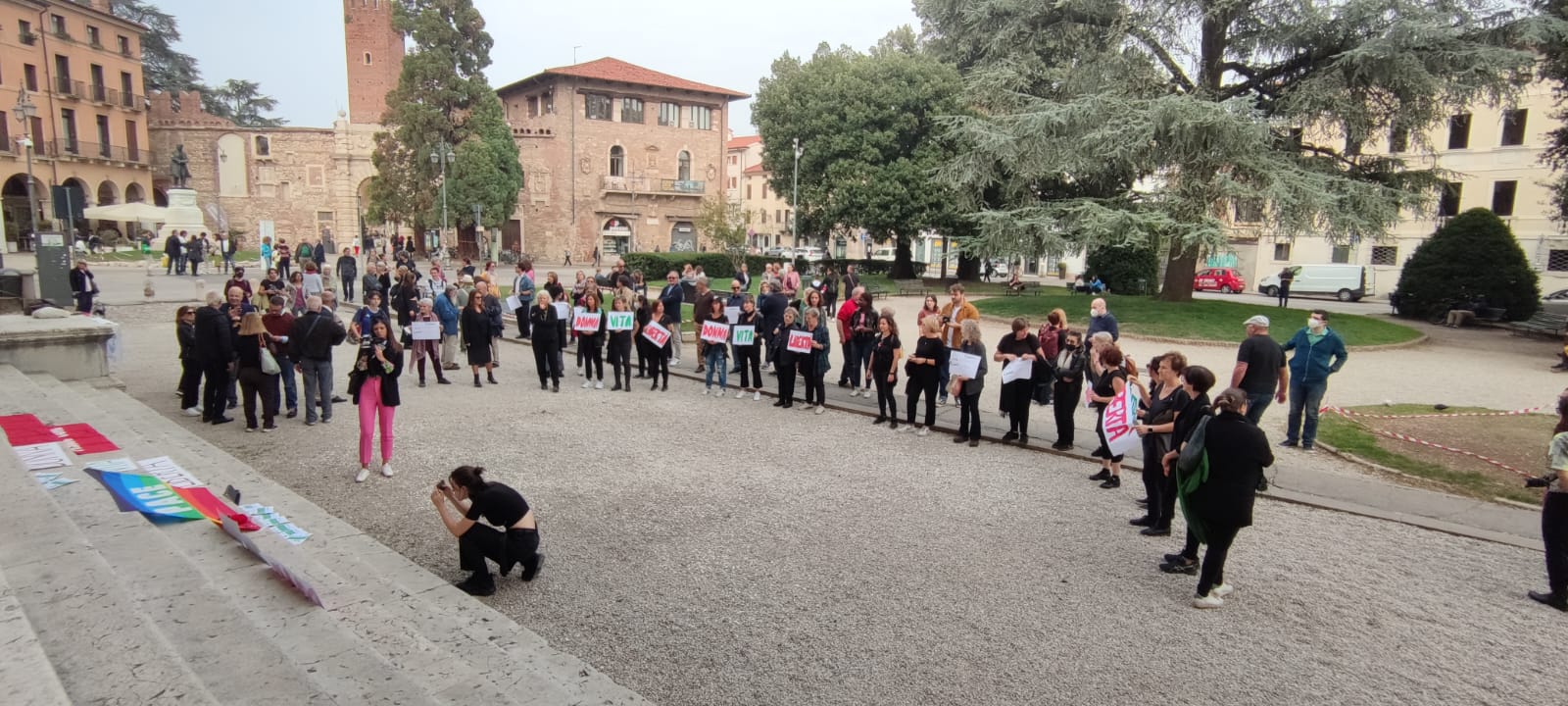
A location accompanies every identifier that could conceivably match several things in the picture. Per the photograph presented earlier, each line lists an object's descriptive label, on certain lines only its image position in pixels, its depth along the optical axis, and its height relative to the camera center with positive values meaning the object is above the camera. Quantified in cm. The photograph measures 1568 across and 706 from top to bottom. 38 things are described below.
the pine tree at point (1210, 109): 2198 +445
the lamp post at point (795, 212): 3948 +208
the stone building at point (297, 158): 5528 +603
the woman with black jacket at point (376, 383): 830 -144
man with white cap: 923 -122
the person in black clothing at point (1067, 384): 948 -151
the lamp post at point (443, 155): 3572 +455
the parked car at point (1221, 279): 4459 -98
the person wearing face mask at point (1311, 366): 1004 -128
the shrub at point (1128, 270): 3788 -42
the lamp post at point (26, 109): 2861 +470
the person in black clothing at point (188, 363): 1066 -163
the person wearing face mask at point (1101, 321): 1065 -82
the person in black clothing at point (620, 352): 1334 -169
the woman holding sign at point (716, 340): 1308 -144
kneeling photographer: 568 -197
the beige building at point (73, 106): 4459 +804
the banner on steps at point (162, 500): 593 -197
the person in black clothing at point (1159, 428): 693 -144
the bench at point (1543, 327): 2380 -173
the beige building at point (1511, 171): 3741 +462
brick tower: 5478 +1309
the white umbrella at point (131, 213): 3297 +114
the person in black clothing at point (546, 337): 1289 -144
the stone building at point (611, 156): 5497 +665
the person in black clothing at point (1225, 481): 549 -152
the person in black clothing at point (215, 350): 1013 -136
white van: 3956 -90
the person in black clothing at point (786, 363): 1218 -165
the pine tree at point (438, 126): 4525 +694
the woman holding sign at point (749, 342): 1307 -146
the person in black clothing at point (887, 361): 1087 -143
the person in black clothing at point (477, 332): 1342 -143
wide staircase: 344 -202
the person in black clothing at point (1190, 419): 614 -122
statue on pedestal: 3369 +317
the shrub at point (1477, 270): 2628 -8
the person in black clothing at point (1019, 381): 998 -152
